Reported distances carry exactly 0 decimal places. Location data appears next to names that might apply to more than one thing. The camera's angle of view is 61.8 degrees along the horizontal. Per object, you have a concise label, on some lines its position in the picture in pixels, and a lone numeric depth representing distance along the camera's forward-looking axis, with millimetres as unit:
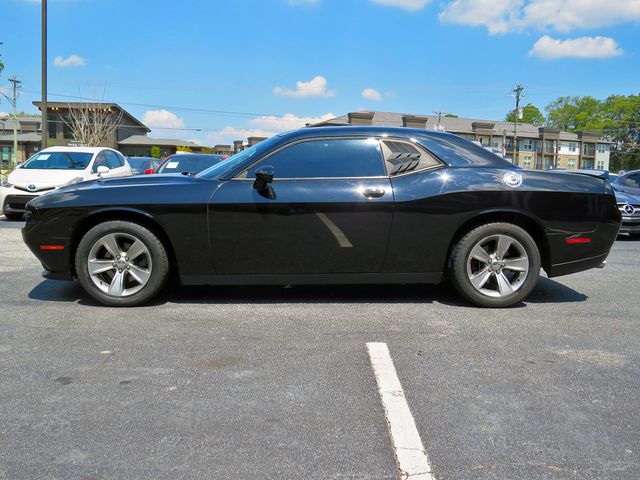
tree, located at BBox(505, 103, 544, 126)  118062
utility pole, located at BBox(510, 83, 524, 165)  58906
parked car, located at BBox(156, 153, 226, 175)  12047
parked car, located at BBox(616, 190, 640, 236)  10273
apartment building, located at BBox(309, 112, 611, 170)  74375
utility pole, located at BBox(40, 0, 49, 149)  17469
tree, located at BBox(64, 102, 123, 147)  44853
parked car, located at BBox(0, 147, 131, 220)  11094
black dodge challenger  4402
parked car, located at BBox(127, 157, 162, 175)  17319
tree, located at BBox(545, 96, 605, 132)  107625
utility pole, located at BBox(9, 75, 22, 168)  57125
